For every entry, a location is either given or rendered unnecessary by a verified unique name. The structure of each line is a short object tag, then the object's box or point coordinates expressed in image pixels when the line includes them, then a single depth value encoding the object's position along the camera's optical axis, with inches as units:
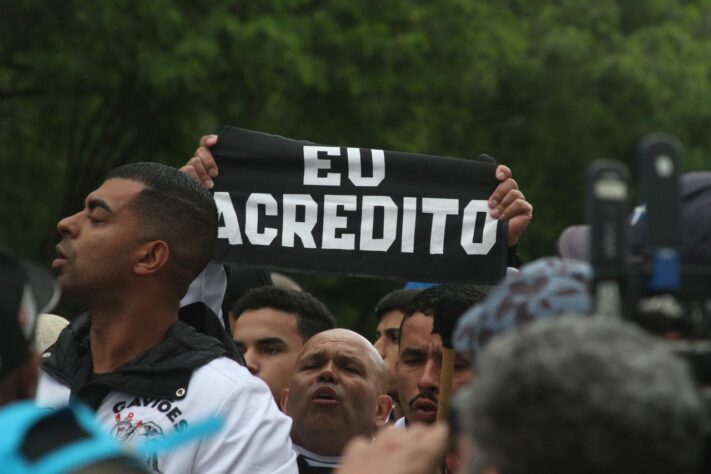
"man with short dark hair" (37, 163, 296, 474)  363.9
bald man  471.5
